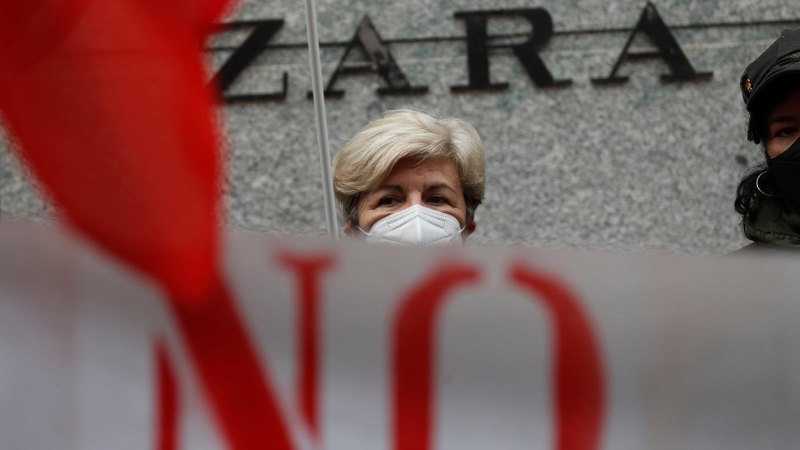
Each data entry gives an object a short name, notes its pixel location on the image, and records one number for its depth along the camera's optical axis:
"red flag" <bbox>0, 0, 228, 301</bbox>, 3.43
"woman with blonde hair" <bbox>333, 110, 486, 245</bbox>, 3.98
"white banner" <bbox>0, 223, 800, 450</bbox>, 3.40
